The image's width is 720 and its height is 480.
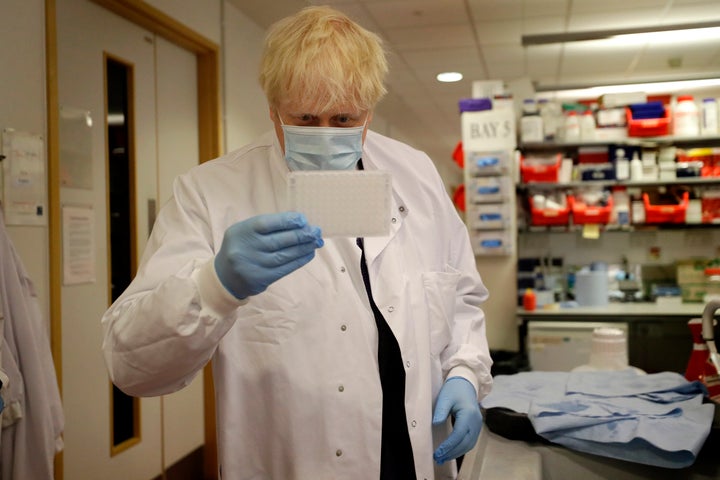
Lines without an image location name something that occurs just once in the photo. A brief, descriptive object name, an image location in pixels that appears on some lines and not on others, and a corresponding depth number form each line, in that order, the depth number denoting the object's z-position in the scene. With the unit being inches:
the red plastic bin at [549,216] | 181.3
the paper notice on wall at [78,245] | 110.0
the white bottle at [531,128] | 176.3
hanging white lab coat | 80.4
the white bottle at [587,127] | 181.2
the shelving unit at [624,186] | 180.5
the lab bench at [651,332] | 166.6
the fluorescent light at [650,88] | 207.6
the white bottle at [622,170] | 180.9
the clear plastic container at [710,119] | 178.2
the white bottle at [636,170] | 181.6
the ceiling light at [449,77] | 256.9
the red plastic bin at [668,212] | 178.7
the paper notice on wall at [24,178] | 95.2
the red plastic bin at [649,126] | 176.6
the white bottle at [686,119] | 178.9
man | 47.0
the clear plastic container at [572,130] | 181.3
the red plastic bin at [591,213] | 179.9
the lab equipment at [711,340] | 61.0
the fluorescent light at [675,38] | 197.5
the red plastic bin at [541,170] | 178.4
